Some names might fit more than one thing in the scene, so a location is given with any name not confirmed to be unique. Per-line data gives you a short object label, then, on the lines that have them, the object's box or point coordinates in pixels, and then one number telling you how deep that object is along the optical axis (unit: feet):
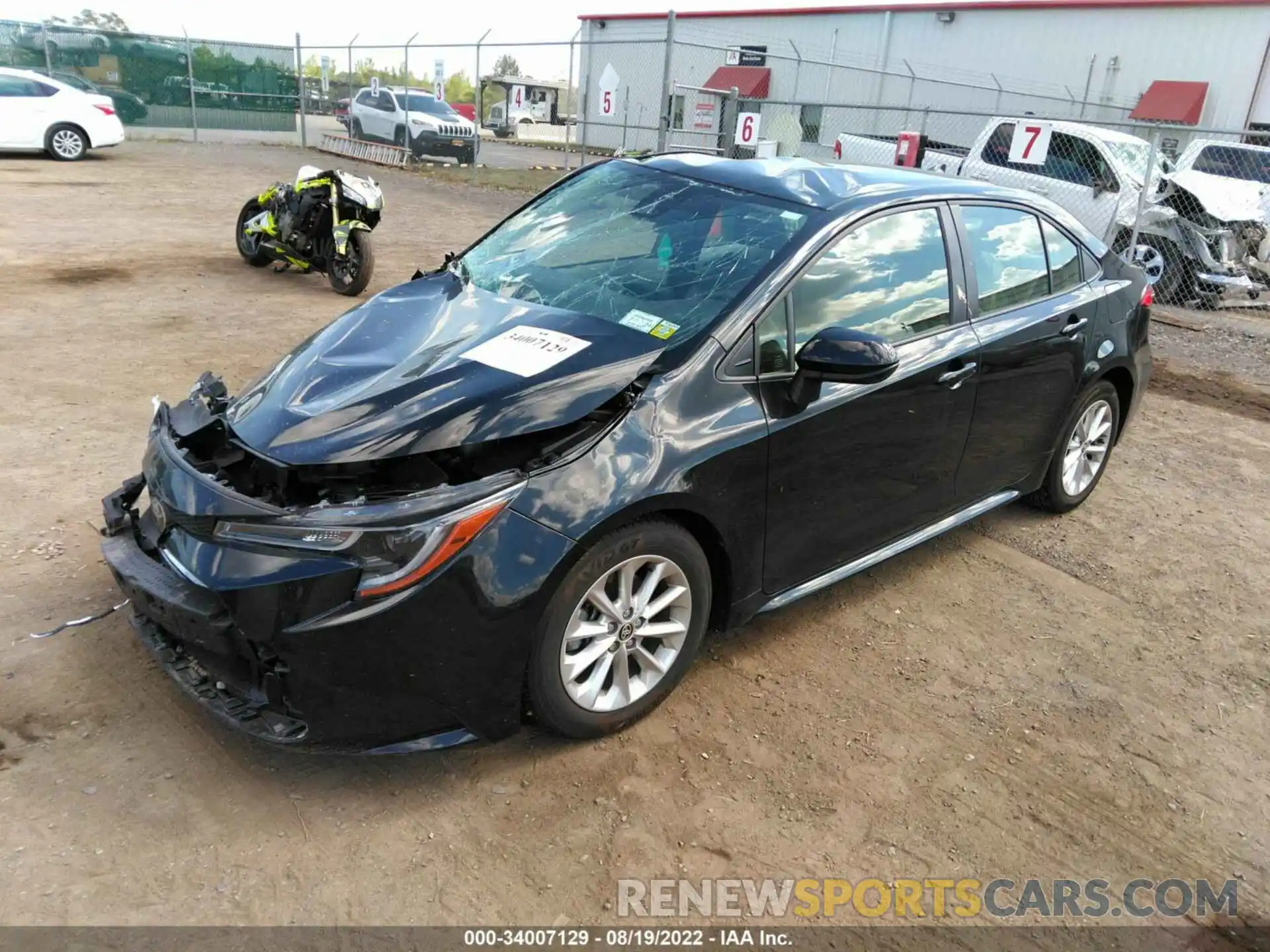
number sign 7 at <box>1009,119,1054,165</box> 39.17
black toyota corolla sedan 8.25
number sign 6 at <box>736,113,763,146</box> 47.96
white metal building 73.87
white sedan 55.16
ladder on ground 71.15
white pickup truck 36.83
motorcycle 28.40
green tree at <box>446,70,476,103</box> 150.71
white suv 75.20
